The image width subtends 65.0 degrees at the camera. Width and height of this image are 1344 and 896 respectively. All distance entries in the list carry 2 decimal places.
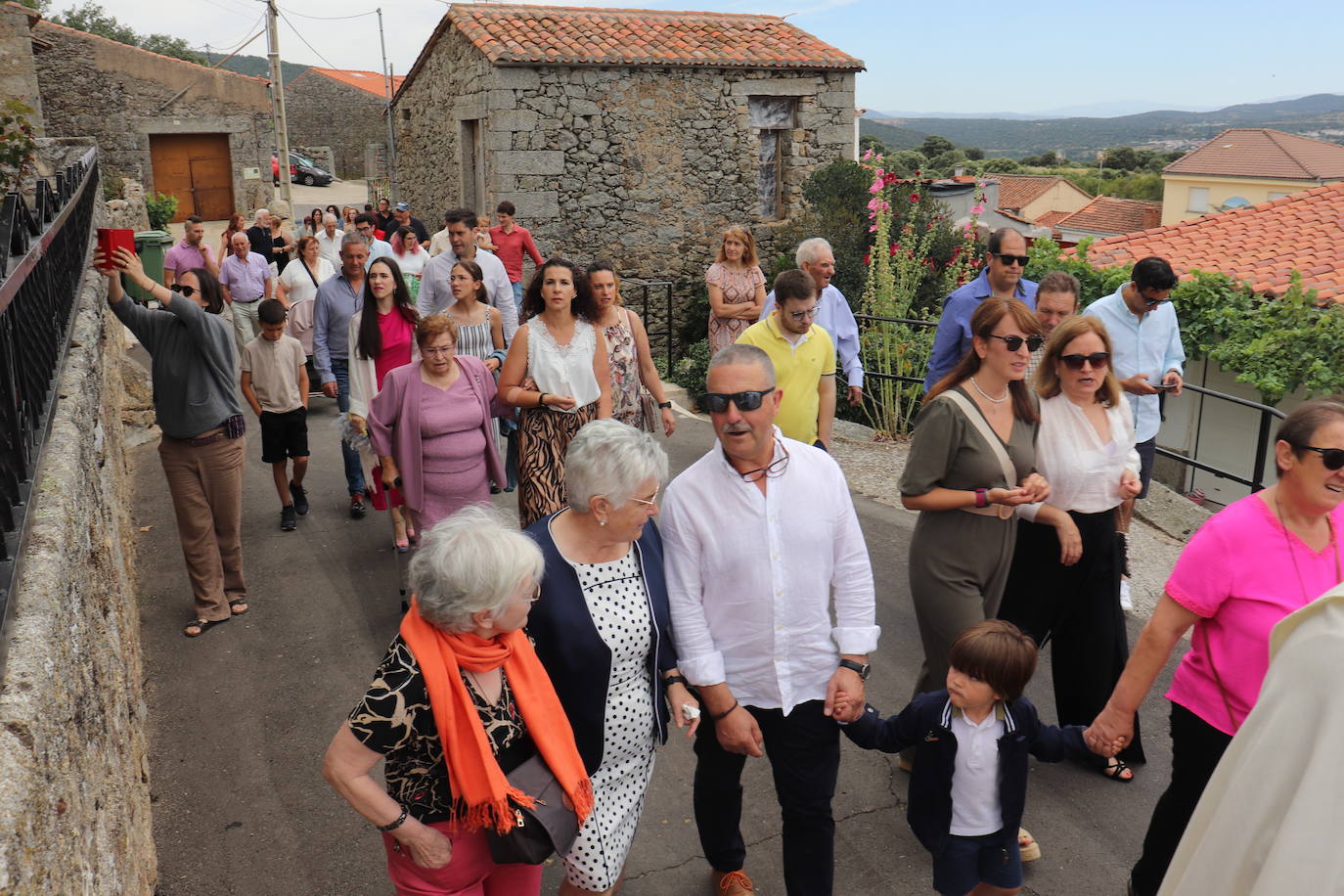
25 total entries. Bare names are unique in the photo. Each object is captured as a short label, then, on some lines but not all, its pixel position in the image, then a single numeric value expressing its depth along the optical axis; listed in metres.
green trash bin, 14.59
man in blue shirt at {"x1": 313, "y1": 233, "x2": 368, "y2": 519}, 7.35
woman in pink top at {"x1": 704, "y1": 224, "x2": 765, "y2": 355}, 8.20
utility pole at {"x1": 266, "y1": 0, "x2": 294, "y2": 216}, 22.23
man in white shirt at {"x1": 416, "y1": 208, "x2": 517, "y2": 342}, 7.54
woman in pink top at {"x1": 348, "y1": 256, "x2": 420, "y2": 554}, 6.32
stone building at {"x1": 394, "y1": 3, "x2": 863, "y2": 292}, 15.37
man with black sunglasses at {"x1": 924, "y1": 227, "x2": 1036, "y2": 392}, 5.72
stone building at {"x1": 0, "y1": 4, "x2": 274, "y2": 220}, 26.09
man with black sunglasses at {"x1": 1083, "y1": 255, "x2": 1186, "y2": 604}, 5.81
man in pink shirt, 10.88
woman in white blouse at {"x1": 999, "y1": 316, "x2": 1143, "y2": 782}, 3.94
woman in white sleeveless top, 5.23
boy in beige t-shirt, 6.97
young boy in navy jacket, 2.98
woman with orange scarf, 2.37
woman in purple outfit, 5.00
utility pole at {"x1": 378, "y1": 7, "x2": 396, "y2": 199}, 20.94
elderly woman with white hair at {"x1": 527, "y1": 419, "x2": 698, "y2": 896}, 2.77
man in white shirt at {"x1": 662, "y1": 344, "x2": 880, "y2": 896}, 3.02
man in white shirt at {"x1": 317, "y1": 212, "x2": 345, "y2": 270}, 11.41
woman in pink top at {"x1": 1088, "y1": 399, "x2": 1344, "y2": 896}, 2.86
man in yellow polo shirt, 5.27
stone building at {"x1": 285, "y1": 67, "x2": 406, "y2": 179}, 50.72
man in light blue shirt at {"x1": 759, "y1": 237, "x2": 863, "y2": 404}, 6.30
